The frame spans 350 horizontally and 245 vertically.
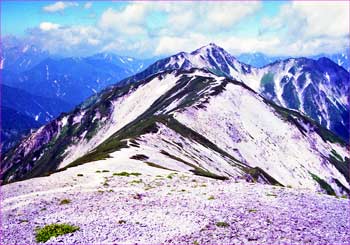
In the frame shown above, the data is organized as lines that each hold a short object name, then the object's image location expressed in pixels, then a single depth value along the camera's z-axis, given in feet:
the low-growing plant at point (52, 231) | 94.09
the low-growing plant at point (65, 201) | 129.65
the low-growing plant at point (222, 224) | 95.91
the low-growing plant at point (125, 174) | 195.90
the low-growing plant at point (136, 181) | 172.43
